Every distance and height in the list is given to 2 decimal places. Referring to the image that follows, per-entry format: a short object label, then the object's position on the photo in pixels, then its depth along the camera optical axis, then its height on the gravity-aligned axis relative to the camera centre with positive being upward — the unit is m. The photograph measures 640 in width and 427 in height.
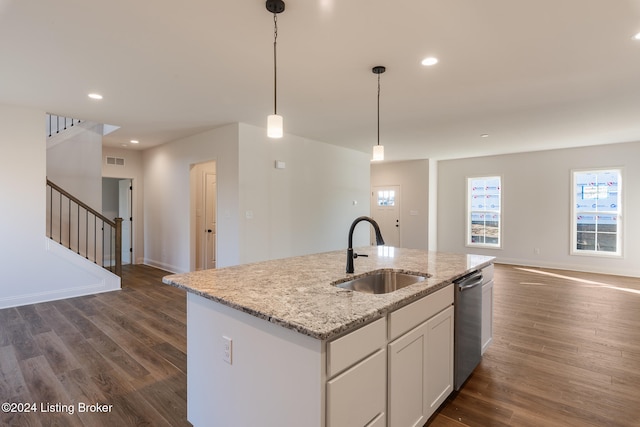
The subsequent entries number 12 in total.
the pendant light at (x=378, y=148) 2.95 +0.58
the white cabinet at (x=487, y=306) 2.67 -0.82
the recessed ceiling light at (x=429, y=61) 2.79 +1.28
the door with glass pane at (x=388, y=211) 8.78 -0.09
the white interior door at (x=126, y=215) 7.22 -0.21
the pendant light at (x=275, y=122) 2.29 +0.63
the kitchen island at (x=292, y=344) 1.23 -0.59
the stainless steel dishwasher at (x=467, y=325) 2.17 -0.83
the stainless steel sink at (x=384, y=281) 2.20 -0.51
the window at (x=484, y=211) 7.59 -0.07
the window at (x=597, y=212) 6.24 -0.06
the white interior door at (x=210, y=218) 6.23 -0.23
